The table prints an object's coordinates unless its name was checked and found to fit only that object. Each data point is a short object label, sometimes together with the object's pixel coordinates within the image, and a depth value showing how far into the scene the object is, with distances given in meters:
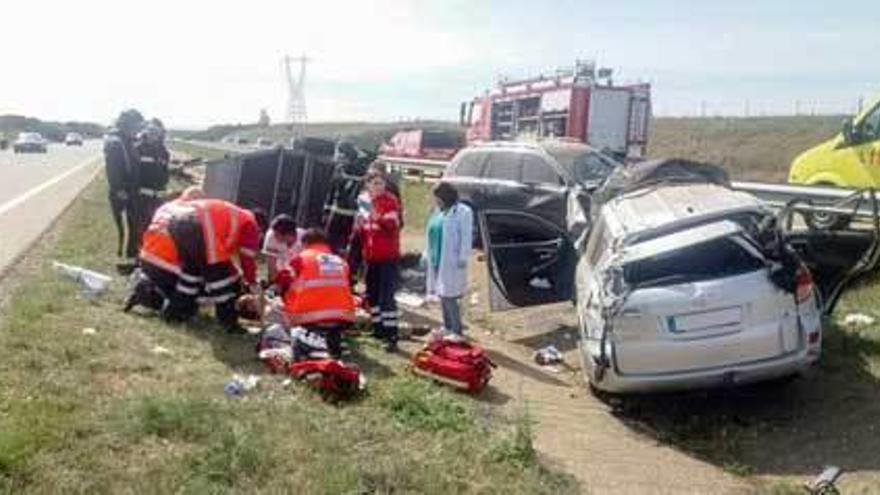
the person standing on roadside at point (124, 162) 12.07
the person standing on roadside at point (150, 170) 12.37
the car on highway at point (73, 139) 94.00
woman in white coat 9.65
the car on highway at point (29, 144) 66.68
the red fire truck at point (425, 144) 36.97
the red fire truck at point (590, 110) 25.36
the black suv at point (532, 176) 14.12
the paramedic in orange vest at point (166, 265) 8.95
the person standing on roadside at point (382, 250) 9.59
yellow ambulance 14.60
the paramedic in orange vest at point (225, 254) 8.77
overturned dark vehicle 13.45
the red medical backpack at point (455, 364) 8.20
